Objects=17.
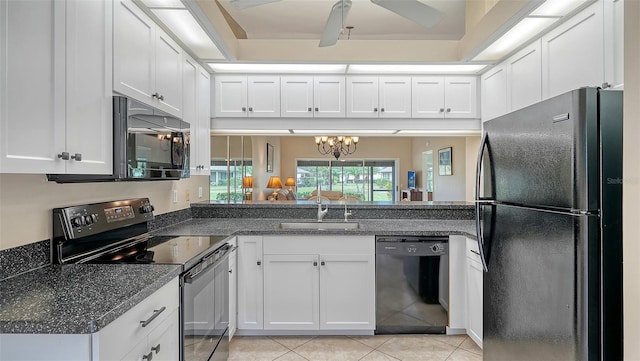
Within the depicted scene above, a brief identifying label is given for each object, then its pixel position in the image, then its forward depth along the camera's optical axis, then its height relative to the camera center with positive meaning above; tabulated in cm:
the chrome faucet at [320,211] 308 -27
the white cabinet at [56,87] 109 +34
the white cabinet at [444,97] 312 +76
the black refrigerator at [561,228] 132 -20
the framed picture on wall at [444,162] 698 +40
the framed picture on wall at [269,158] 768 +52
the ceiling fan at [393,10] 193 +98
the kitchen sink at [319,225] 307 -40
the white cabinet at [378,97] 310 +75
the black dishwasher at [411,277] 259 -72
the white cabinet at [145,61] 167 +67
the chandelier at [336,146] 802 +90
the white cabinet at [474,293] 240 -80
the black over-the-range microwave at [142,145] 159 +18
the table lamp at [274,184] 721 -7
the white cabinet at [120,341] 100 -50
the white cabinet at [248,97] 310 +75
